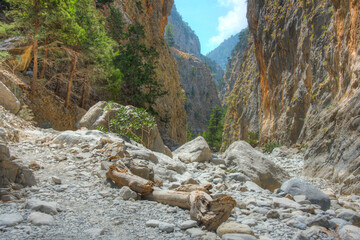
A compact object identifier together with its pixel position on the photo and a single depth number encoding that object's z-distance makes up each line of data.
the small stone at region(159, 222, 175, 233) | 2.68
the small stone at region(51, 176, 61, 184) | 4.04
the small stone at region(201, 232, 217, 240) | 2.53
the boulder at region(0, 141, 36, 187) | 3.39
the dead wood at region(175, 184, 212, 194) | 3.83
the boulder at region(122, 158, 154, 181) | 4.85
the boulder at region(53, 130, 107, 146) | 6.09
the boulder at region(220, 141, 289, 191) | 7.08
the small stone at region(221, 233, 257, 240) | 2.47
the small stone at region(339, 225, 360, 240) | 2.63
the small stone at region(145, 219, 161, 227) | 2.79
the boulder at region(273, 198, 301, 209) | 3.73
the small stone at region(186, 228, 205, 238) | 2.59
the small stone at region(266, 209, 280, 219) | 3.32
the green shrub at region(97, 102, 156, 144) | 9.60
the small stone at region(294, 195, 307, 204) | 4.03
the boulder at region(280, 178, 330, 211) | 4.08
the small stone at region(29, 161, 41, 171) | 4.48
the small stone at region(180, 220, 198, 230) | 2.78
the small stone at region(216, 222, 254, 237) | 2.64
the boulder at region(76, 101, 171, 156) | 9.78
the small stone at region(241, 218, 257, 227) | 3.04
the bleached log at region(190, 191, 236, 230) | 2.82
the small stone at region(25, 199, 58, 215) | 2.89
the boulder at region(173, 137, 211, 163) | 8.42
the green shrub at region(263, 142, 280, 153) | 16.83
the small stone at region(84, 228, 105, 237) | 2.43
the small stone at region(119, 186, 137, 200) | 3.71
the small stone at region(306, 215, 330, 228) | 3.00
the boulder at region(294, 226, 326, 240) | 2.57
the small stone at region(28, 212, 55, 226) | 2.56
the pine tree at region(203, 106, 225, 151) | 43.22
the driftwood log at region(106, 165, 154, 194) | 3.87
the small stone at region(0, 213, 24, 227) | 2.42
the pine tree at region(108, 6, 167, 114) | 16.95
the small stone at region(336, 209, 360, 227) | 3.24
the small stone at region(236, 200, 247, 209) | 3.77
